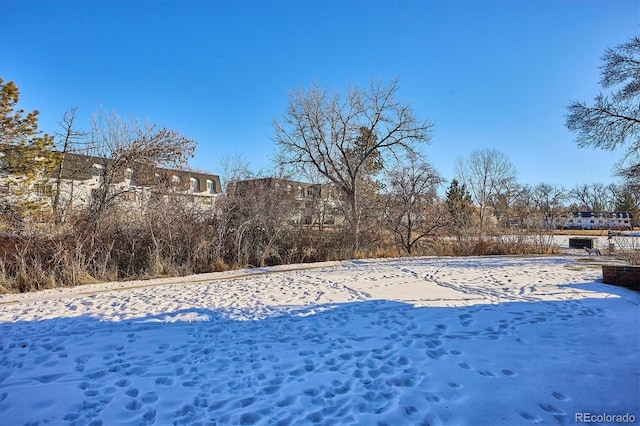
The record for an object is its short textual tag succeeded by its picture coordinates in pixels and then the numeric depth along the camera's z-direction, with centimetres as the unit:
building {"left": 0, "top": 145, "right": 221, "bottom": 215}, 1162
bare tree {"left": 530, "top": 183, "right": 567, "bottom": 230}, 1818
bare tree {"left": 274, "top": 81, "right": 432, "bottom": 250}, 1870
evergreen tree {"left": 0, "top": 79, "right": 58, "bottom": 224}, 1122
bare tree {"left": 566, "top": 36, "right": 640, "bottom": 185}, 1382
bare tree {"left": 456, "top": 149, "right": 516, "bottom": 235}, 3494
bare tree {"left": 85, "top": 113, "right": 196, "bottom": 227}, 1136
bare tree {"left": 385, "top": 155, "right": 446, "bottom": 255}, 1753
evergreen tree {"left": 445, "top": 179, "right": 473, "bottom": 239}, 1724
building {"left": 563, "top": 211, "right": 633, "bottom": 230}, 5908
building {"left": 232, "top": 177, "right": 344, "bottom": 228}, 1476
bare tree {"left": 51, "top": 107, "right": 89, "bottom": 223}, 1286
